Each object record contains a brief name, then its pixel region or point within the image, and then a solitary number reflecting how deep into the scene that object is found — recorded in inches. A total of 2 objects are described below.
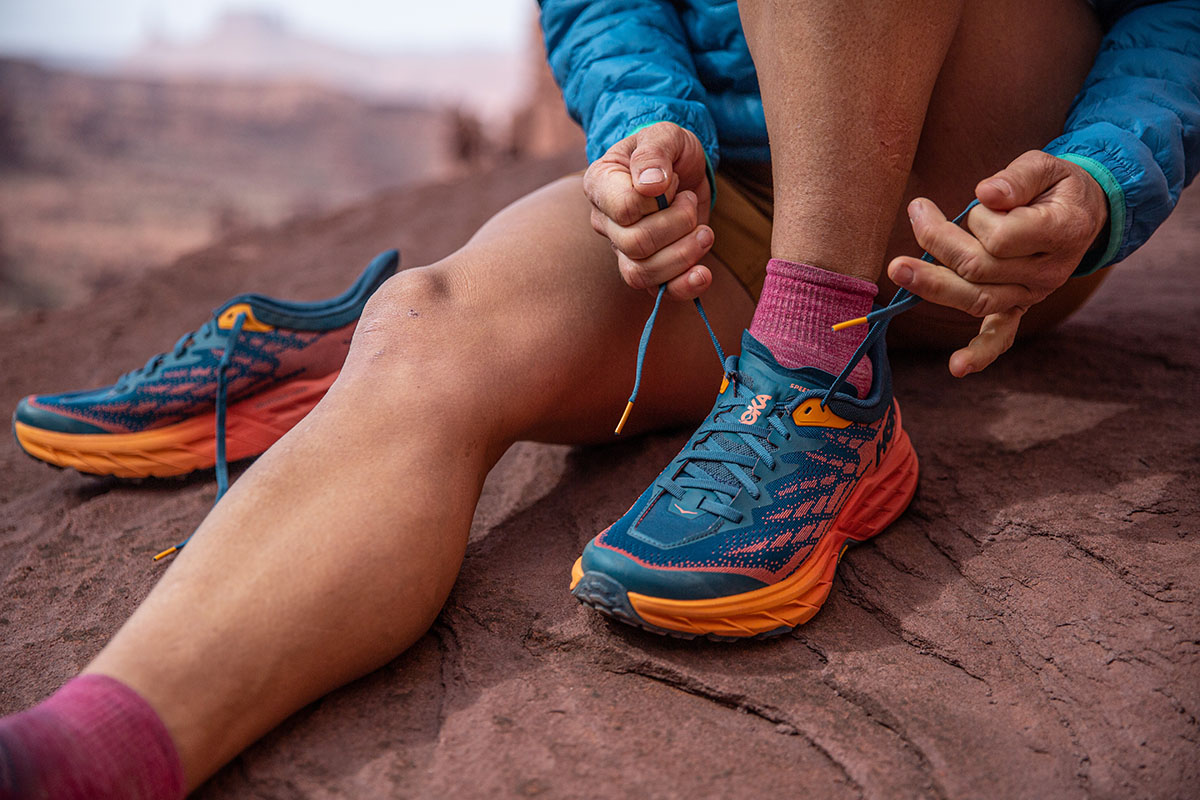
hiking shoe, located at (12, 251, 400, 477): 49.2
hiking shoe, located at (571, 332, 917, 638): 29.5
